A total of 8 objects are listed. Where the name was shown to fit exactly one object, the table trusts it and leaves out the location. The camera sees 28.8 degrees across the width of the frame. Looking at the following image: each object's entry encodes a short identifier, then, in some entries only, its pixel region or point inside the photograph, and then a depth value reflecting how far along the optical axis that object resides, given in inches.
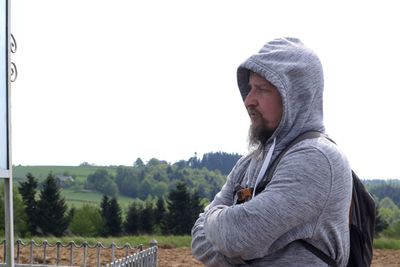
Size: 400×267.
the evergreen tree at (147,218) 1370.6
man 84.4
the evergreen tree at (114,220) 1336.1
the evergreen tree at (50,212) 1211.9
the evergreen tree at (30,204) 1123.6
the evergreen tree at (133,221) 1375.5
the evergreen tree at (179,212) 1158.3
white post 155.5
